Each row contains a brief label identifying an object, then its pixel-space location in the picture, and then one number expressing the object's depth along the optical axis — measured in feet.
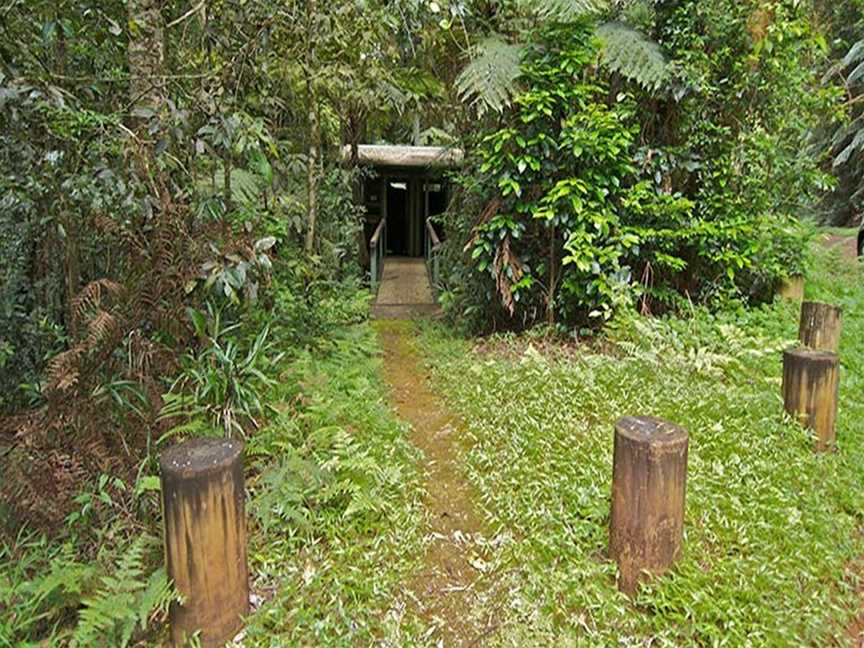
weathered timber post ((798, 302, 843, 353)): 12.37
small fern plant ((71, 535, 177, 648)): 5.69
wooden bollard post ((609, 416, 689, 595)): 6.54
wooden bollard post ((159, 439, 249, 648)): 5.90
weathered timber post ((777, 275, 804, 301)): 17.99
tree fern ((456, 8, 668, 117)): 14.82
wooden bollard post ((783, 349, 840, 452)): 9.83
